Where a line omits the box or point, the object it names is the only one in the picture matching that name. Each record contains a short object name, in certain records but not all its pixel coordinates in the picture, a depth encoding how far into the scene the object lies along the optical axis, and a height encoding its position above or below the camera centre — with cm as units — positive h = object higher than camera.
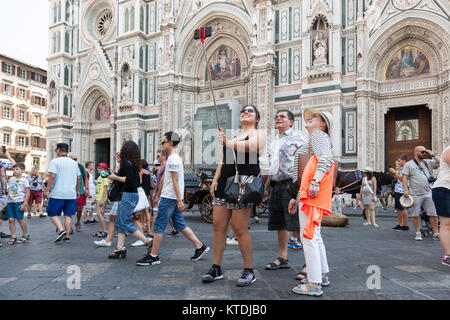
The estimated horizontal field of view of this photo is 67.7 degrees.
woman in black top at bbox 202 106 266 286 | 345 -25
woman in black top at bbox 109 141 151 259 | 495 -35
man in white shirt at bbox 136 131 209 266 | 448 -49
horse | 1107 -41
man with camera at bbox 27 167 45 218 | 1171 -74
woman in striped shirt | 306 -21
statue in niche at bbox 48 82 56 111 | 2725 +591
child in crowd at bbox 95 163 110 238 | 722 -72
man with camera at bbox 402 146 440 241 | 680 -34
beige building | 3747 +668
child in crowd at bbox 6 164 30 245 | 645 -71
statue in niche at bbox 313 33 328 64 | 1711 +607
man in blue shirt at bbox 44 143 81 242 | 632 -42
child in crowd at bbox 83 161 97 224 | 931 -93
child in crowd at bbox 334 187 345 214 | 1190 -121
